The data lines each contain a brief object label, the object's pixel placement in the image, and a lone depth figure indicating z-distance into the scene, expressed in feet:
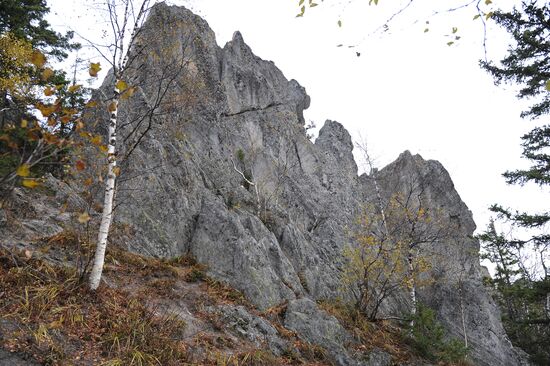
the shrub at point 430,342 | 36.22
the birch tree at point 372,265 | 41.50
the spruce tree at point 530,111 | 39.27
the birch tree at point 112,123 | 23.45
